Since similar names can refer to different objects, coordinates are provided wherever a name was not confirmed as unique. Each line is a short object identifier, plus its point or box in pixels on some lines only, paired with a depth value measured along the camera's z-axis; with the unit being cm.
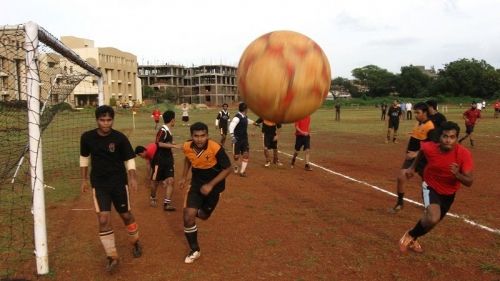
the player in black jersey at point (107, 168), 537
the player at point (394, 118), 1929
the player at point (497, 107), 3822
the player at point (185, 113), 3178
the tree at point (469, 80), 8844
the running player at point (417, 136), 798
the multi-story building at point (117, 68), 7869
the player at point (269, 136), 1318
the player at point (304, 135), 1269
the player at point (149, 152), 848
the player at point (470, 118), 1798
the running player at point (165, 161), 828
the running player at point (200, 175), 566
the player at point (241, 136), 1186
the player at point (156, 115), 2794
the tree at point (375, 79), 10775
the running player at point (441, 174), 539
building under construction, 12281
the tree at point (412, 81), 10025
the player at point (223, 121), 1633
